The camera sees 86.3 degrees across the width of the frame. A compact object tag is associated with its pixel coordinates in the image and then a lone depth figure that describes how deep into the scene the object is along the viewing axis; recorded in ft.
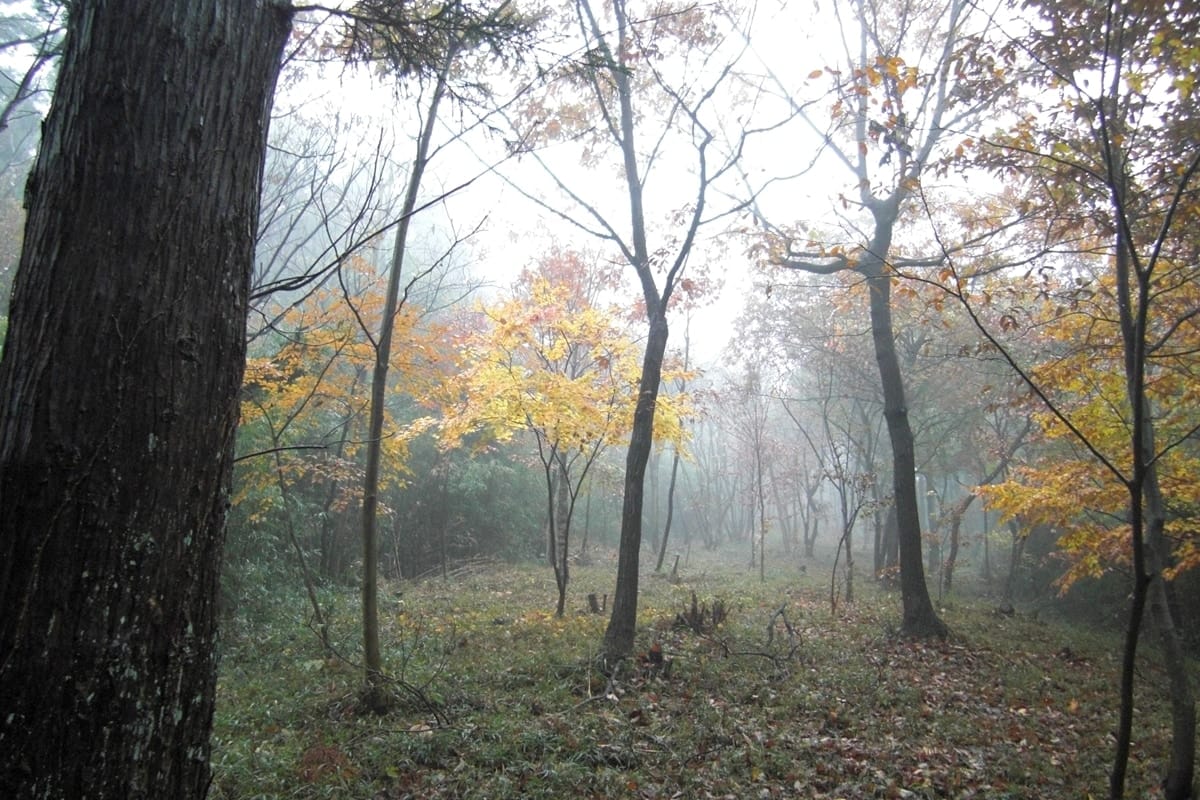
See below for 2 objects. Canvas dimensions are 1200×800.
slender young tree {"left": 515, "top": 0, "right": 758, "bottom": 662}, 24.47
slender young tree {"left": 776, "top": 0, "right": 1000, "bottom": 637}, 30.63
